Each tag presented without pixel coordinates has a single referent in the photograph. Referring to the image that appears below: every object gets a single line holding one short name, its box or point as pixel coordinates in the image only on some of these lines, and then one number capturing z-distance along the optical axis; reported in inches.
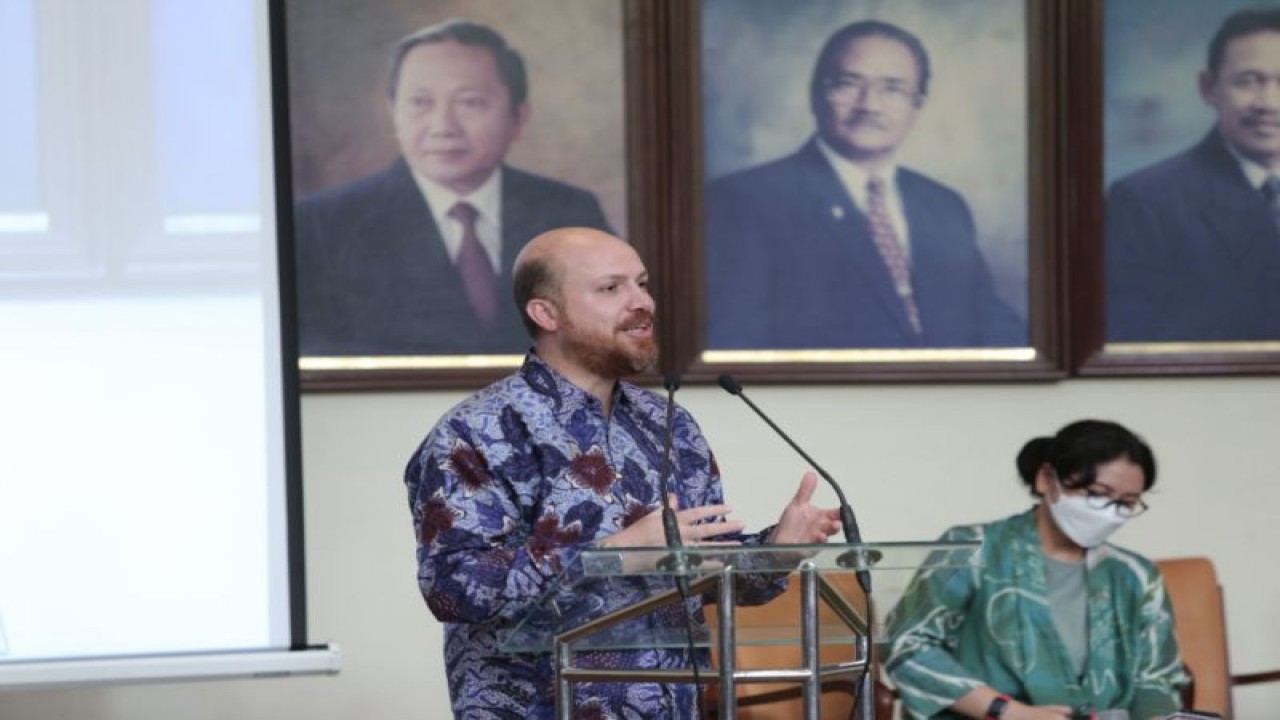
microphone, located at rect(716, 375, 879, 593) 225.9
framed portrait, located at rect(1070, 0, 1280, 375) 410.0
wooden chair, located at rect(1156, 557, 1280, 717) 378.0
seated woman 344.8
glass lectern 215.9
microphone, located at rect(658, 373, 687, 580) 212.8
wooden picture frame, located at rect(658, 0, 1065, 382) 394.9
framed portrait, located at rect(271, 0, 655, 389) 384.5
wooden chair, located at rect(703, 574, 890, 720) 339.9
